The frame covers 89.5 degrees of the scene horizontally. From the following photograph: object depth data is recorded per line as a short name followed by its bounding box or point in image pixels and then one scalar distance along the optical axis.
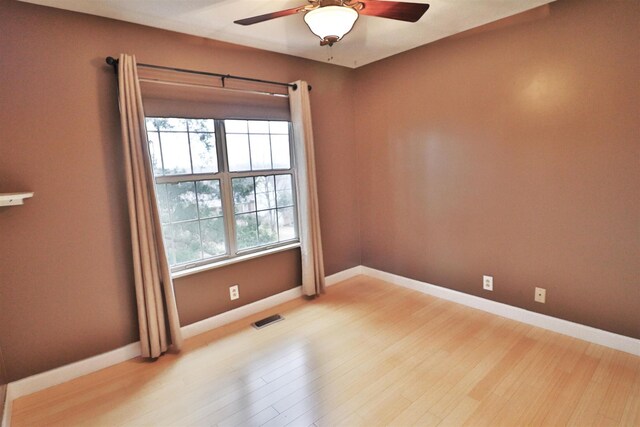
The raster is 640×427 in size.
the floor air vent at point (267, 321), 2.95
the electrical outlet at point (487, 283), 2.96
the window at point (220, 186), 2.66
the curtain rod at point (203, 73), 2.24
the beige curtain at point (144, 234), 2.27
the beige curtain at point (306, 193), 3.18
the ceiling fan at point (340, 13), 1.66
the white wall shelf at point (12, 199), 1.71
